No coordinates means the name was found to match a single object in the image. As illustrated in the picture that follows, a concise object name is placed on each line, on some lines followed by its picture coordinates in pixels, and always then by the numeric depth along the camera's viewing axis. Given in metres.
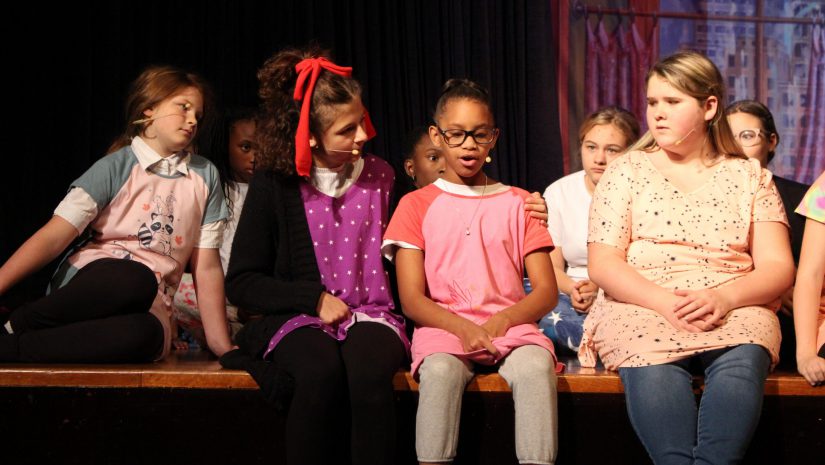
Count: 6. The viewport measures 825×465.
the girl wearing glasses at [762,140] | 5.47
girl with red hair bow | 4.26
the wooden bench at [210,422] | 4.41
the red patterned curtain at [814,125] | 8.83
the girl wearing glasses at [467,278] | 4.09
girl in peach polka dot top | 4.07
